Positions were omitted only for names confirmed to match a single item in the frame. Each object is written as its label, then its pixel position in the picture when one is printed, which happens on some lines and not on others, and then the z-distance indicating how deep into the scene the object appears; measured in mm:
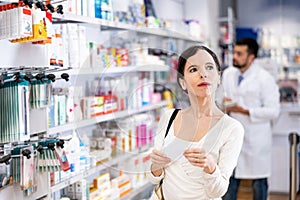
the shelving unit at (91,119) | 2488
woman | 2084
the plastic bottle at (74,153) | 2838
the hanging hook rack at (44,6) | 2158
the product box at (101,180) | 3412
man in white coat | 4328
